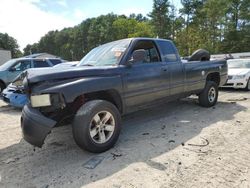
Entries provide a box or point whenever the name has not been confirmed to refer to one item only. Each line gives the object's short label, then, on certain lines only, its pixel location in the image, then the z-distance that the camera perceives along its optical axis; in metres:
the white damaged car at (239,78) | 7.81
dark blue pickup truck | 2.73
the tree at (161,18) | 37.90
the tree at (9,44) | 64.99
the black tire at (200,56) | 5.47
